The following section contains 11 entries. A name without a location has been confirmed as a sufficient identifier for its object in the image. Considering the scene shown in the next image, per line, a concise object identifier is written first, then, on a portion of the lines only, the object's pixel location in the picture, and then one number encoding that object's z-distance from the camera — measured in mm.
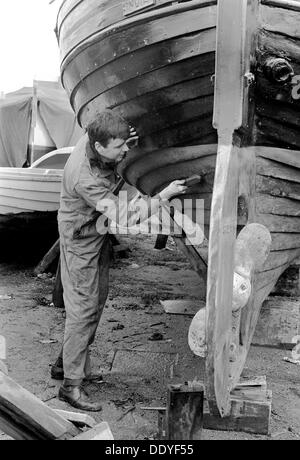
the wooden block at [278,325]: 4332
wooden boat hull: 2936
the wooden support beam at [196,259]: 4398
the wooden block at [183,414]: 2717
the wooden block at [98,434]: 2385
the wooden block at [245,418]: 3133
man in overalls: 3328
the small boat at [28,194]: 7430
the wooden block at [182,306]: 5387
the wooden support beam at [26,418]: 2303
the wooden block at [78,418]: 2662
